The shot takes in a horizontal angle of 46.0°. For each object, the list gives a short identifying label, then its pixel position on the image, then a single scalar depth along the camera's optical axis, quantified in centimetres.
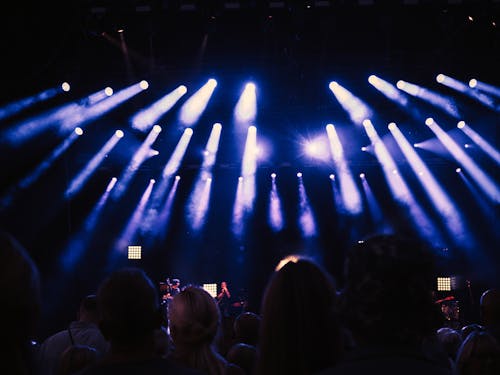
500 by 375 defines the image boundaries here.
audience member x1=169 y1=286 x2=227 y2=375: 280
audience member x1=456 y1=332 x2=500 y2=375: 316
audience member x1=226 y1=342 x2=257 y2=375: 385
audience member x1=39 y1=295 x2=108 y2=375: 407
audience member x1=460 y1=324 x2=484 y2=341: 416
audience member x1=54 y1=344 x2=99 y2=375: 297
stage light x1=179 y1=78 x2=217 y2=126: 1134
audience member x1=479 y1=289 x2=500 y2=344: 381
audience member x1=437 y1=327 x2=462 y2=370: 469
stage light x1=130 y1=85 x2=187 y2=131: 1146
